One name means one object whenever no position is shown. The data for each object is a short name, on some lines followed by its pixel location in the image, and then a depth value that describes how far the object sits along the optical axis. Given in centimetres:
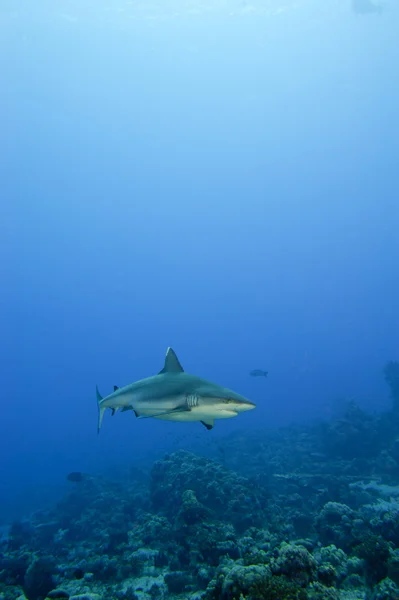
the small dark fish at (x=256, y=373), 3344
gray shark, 615
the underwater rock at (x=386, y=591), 535
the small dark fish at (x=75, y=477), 2130
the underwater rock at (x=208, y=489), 1168
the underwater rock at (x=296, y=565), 478
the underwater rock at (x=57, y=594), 684
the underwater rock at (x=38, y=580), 834
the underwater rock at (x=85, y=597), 704
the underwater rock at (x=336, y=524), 861
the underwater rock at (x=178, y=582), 801
